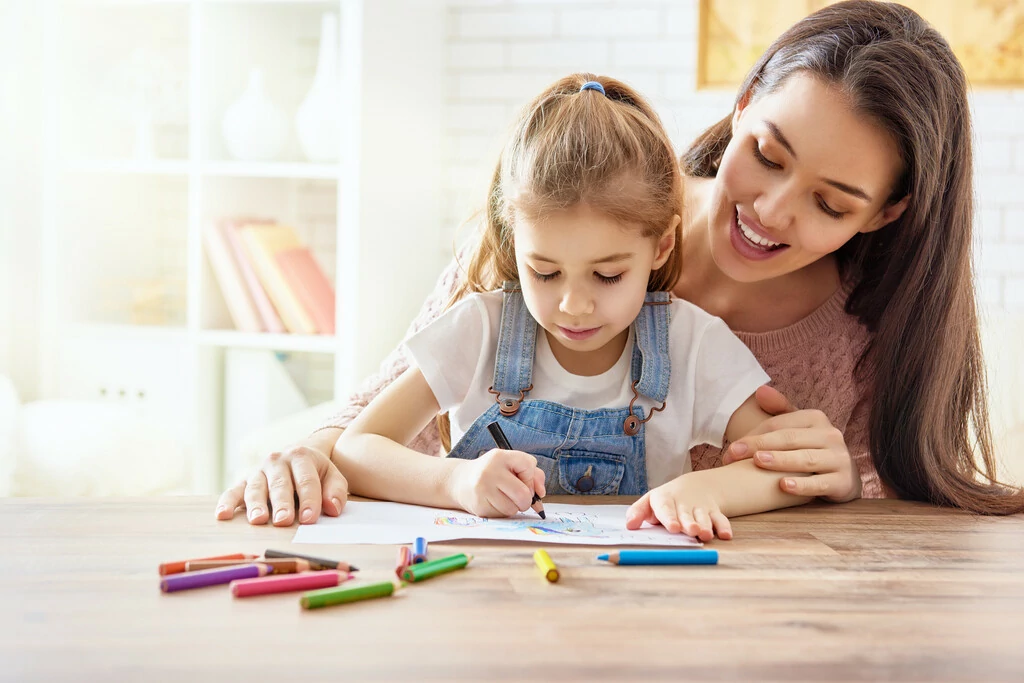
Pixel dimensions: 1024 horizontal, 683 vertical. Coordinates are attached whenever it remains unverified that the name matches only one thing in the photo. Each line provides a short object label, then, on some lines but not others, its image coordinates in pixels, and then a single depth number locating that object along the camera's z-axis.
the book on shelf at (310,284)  2.84
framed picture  2.77
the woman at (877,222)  1.28
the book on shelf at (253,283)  2.81
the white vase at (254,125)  2.81
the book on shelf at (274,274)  2.80
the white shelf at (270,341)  2.80
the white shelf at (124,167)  2.87
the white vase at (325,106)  2.79
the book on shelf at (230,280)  2.81
